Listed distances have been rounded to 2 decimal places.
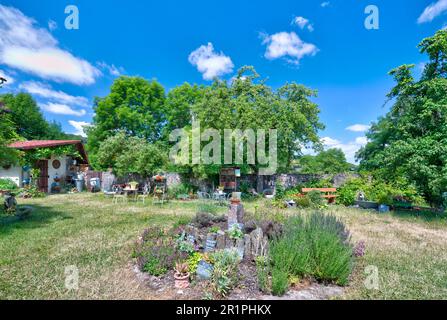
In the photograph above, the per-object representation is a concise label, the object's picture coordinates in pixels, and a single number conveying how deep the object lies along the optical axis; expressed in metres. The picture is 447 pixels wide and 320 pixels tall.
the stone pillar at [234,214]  4.56
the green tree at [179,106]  22.83
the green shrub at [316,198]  9.94
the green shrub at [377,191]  9.67
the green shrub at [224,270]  2.91
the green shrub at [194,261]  3.34
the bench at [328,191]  11.05
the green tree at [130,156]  12.26
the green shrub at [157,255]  3.44
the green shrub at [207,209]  5.86
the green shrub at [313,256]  3.22
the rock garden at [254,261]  3.00
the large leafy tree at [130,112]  21.16
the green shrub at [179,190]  12.16
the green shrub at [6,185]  11.23
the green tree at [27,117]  23.86
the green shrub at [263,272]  3.01
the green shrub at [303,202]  9.65
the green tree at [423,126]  7.59
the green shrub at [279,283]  2.90
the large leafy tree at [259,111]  11.49
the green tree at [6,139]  6.47
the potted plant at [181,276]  3.14
